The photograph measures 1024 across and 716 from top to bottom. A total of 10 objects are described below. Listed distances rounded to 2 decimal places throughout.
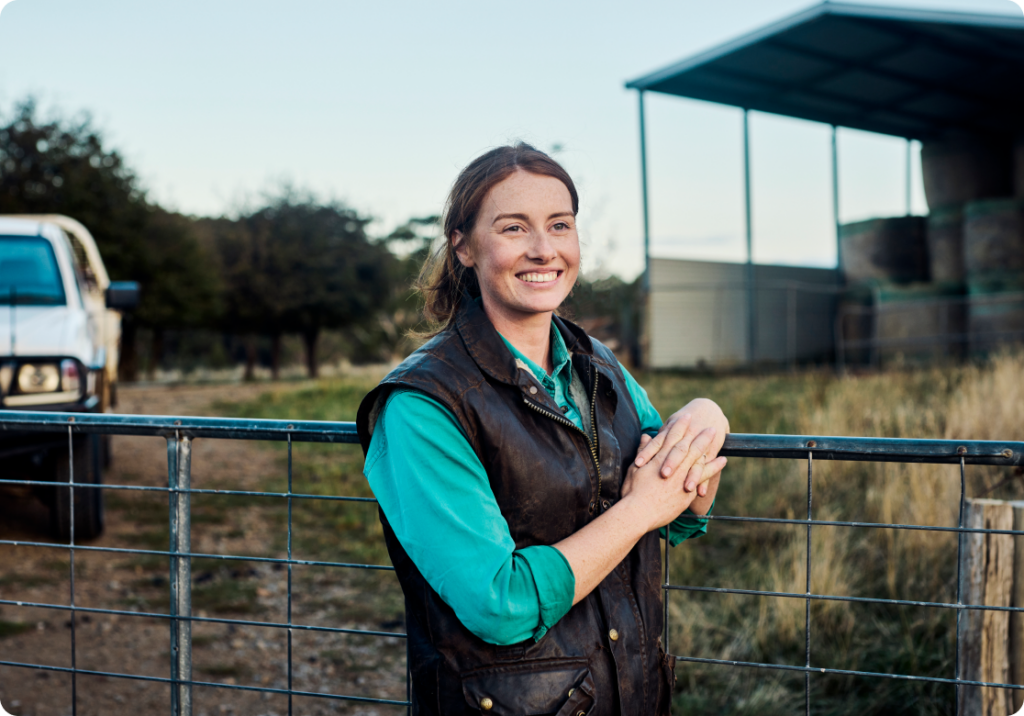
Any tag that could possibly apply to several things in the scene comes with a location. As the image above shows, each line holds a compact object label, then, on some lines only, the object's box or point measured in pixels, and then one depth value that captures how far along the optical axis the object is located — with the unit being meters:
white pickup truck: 5.28
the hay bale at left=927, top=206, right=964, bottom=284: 17.39
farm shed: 14.68
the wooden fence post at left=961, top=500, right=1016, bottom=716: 2.78
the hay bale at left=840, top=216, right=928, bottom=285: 18.39
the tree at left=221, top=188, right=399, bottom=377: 28.44
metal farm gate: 1.96
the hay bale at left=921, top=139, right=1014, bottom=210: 18.00
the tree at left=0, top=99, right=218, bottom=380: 20.17
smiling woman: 1.52
